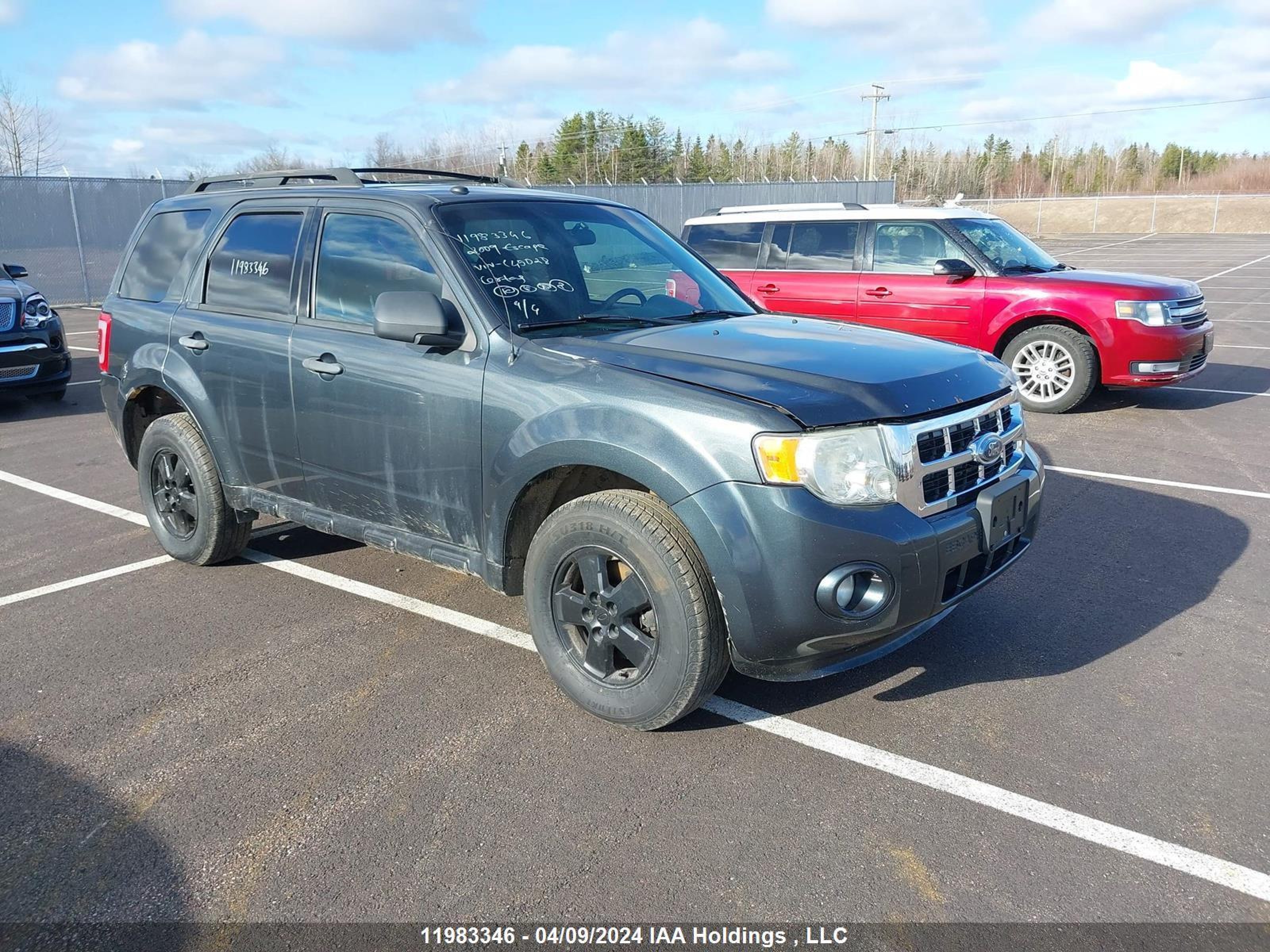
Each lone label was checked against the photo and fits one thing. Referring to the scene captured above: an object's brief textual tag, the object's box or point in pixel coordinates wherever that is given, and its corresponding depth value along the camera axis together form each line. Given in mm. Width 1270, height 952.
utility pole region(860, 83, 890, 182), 62375
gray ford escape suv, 3039
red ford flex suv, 8664
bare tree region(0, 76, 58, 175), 38906
